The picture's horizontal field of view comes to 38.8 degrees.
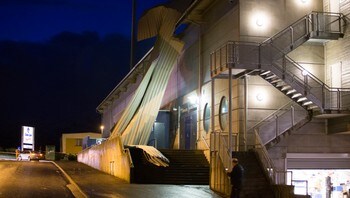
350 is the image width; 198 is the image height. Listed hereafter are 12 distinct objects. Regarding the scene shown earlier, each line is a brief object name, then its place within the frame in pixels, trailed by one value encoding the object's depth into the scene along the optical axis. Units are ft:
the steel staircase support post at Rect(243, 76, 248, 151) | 76.38
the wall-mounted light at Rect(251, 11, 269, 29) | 79.20
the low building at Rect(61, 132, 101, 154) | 248.11
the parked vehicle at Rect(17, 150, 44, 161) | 180.65
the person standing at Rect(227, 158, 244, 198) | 52.90
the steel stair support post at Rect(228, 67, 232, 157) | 68.75
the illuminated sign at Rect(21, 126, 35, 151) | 249.14
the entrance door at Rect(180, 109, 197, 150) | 102.73
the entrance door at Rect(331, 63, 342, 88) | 77.51
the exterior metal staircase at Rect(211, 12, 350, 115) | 68.54
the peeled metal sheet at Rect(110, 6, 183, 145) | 98.53
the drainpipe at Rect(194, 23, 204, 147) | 97.08
